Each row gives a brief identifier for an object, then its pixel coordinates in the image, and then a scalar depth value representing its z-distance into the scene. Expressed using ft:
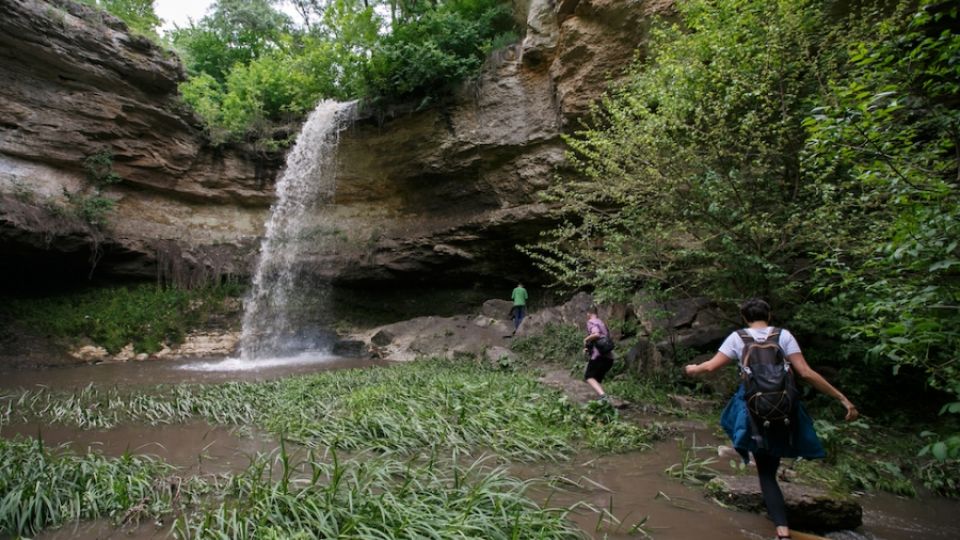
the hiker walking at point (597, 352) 21.57
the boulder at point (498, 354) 34.65
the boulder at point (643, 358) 26.68
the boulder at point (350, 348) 44.96
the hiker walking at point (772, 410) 9.53
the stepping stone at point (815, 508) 10.33
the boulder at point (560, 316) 39.83
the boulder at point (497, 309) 47.50
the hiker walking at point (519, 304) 43.91
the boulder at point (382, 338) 44.06
